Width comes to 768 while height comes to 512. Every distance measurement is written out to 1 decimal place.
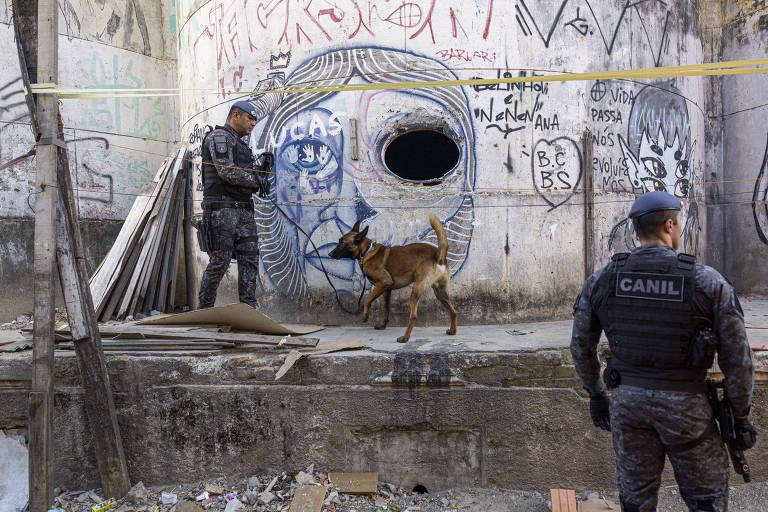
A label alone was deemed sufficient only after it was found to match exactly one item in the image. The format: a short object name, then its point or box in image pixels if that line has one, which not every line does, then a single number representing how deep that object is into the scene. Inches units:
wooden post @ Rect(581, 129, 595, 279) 215.6
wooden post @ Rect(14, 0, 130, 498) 143.7
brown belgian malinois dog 184.5
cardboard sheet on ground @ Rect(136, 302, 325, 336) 170.1
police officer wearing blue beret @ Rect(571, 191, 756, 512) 92.1
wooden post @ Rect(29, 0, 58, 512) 140.4
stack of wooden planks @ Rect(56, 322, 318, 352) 164.6
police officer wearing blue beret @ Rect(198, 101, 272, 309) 193.8
